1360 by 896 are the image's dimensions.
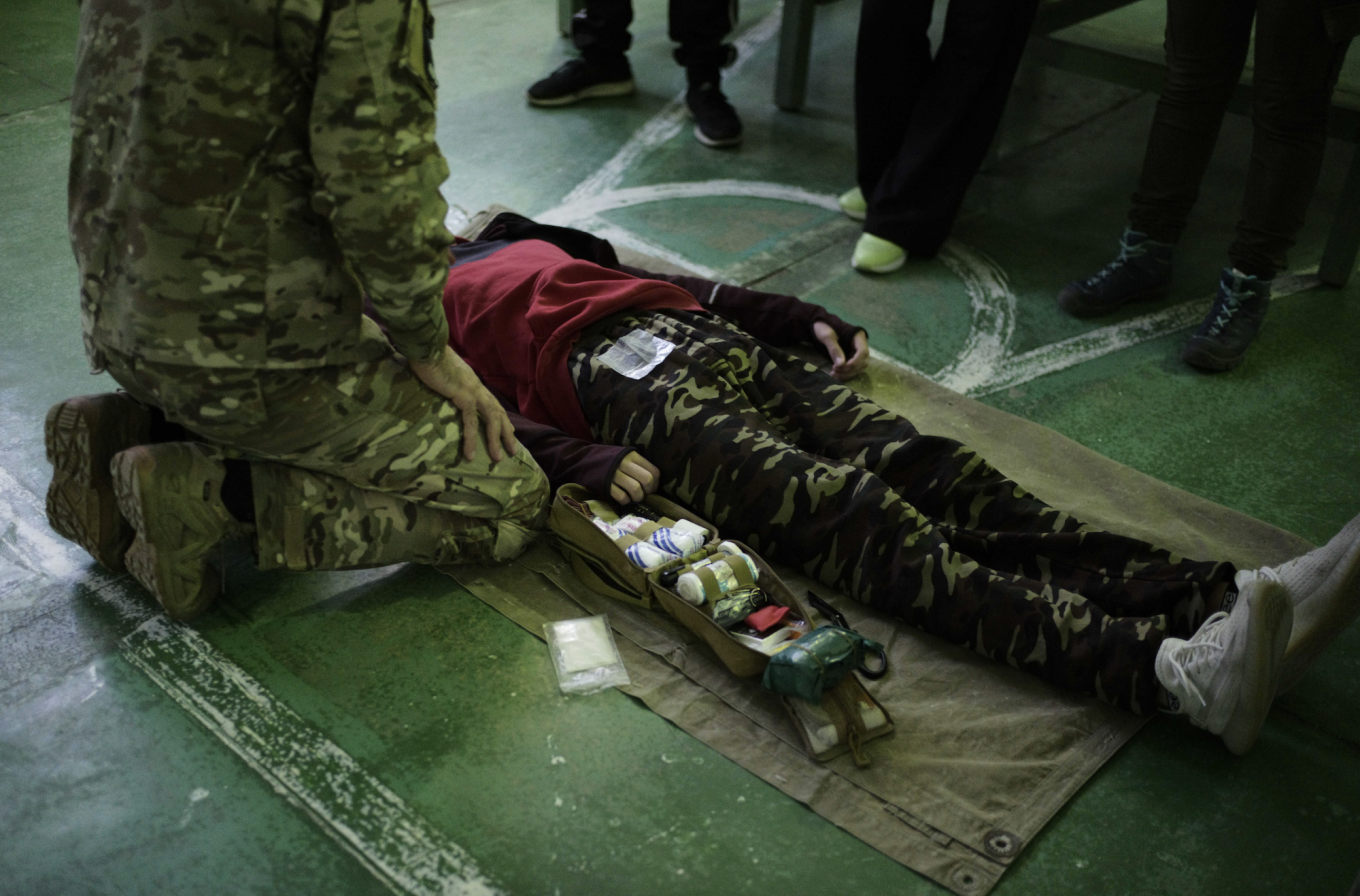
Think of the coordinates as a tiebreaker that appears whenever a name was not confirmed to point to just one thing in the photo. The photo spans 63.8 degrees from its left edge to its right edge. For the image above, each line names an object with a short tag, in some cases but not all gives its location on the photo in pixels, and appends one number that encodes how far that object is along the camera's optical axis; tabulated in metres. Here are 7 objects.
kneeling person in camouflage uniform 1.41
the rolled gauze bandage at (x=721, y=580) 1.77
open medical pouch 1.65
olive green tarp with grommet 1.56
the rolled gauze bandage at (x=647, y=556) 1.85
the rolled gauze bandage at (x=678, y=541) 1.87
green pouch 1.60
